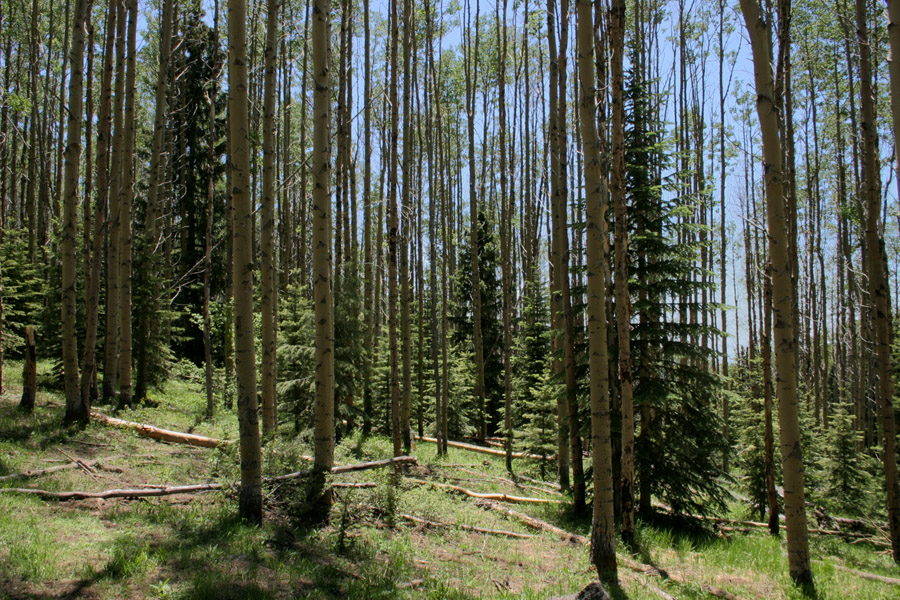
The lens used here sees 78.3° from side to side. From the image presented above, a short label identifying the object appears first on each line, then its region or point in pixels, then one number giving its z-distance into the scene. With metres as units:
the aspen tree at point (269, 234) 7.16
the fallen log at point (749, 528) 10.13
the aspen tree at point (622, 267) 7.29
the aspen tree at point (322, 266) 6.73
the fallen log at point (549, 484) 11.63
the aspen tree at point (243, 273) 5.84
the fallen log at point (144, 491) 5.76
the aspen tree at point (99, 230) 9.48
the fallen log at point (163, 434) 9.27
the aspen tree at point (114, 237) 10.38
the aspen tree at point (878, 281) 8.87
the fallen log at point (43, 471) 6.10
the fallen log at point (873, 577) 7.39
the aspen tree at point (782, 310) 6.45
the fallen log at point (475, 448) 16.02
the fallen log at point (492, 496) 9.45
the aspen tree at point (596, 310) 6.05
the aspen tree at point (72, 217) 8.73
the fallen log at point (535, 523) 7.70
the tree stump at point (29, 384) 9.27
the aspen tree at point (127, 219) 11.01
